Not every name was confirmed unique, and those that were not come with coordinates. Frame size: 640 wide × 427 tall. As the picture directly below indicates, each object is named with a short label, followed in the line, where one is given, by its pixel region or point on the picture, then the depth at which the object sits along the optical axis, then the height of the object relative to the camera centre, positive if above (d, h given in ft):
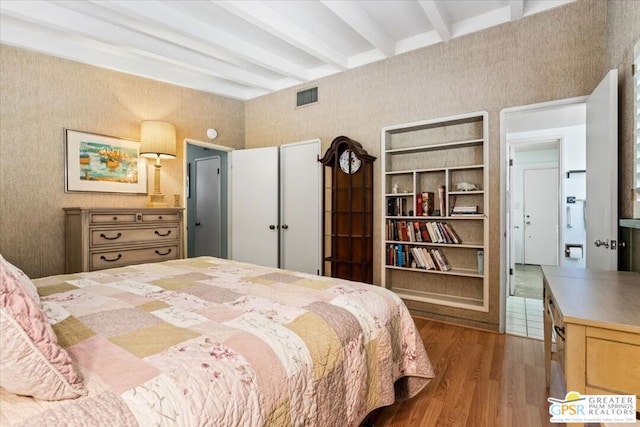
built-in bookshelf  10.07 -0.05
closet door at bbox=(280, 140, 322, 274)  12.79 +0.16
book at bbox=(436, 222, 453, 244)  10.25 -0.81
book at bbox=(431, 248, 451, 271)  10.37 -1.66
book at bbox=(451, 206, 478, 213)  9.91 +0.01
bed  2.32 -1.37
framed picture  10.62 +1.62
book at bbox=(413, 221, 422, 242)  10.78 -0.72
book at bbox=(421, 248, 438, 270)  10.53 -1.65
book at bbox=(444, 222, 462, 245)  10.18 -0.80
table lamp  11.54 +2.44
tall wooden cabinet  11.51 +0.02
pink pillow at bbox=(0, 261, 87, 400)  2.18 -1.02
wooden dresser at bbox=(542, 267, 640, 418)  3.24 -1.38
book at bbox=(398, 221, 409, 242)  11.08 -0.81
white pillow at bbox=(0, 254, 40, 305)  4.06 -0.91
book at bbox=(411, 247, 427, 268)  10.71 -1.59
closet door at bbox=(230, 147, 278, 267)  13.82 +0.19
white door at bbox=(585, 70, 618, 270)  6.33 +0.71
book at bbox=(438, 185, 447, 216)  10.33 +0.27
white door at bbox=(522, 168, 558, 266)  20.77 -0.38
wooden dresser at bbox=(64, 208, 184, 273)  9.56 -0.85
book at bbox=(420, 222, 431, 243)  10.62 -0.77
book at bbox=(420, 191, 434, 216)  10.67 +0.22
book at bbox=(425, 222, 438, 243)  10.44 -0.76
